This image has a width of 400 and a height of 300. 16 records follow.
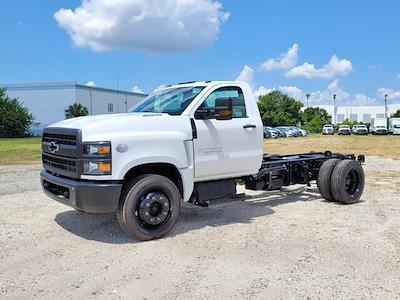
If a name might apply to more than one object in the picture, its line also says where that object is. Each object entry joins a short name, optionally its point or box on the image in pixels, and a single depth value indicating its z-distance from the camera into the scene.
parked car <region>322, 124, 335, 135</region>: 74.75
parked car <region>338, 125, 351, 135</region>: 67.62
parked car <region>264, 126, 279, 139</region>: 55.19
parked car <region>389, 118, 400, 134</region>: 66.78
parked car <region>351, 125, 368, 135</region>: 69.50
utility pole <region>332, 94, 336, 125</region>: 131.38
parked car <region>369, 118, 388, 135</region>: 66.88
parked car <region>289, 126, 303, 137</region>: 63.44
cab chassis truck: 5.69
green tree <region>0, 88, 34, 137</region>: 61.72
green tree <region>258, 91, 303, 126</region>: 93.12
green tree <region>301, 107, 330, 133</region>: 93.88
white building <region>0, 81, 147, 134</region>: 79.50
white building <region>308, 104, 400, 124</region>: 135.62
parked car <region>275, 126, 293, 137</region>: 61.74
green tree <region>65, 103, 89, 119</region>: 74.31
